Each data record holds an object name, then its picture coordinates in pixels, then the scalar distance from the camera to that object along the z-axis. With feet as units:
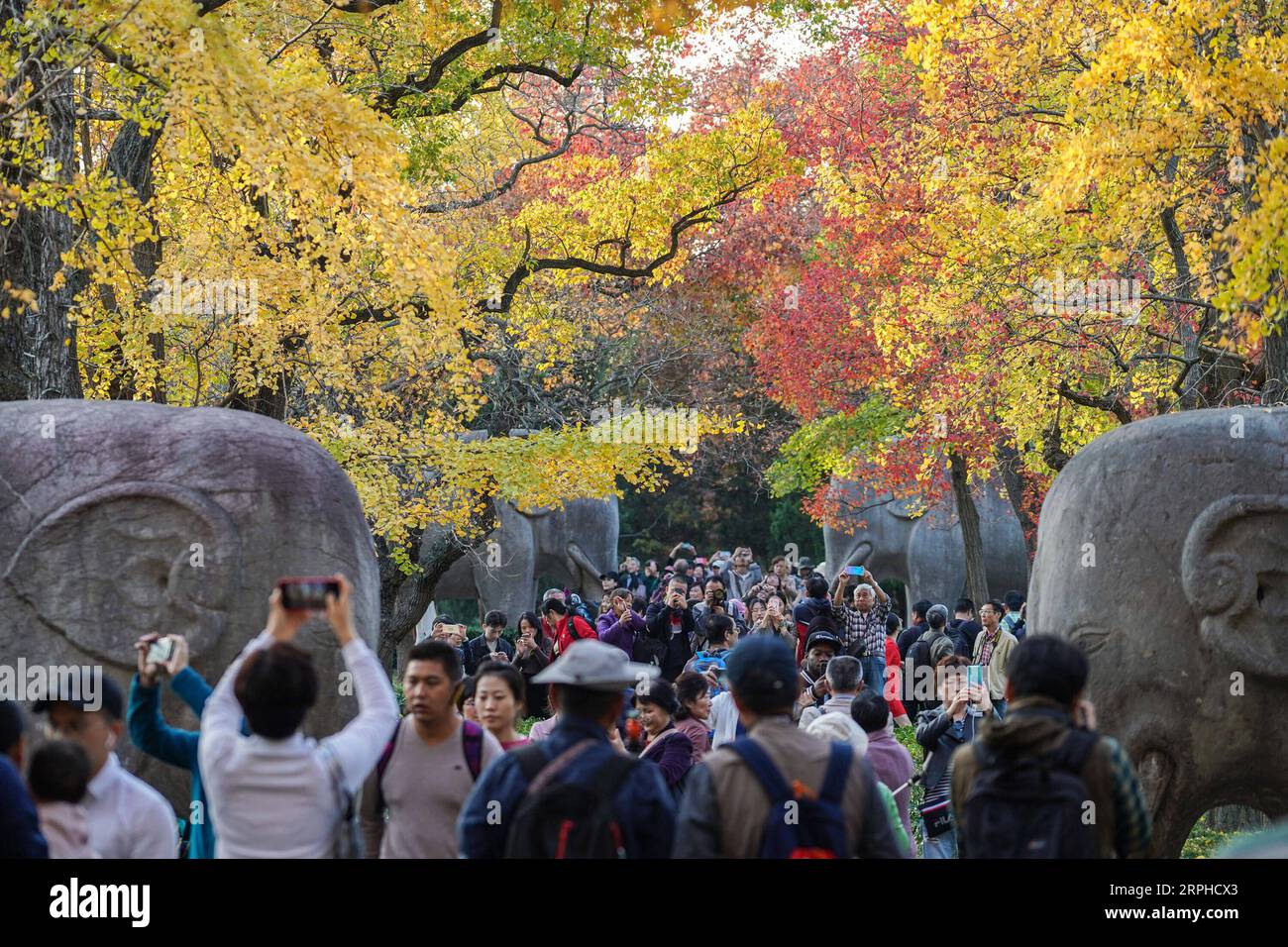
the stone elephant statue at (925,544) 74.18
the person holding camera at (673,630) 46.35
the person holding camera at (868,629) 44.42
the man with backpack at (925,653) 44.80
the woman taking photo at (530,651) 45.19
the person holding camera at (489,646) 49.03
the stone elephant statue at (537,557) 69.36
